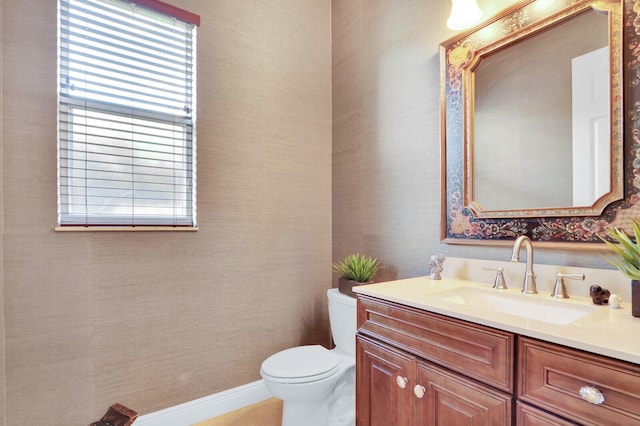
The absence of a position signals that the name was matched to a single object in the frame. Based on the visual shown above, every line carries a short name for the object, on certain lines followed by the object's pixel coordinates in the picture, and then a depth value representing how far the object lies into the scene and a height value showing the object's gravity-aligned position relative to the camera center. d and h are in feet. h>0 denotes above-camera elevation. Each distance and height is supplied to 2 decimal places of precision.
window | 4.89 +1.65
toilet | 4.83 -2.56
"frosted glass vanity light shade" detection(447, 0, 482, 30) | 4.53 +2.83
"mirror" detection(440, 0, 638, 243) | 3.54 +1.14
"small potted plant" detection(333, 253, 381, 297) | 5.84 -1.12
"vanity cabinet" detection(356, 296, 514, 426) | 2.77 -1.60
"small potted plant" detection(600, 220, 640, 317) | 2.88 -0.48
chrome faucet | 3.82 -0.74
